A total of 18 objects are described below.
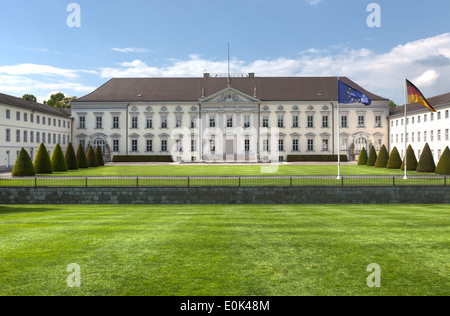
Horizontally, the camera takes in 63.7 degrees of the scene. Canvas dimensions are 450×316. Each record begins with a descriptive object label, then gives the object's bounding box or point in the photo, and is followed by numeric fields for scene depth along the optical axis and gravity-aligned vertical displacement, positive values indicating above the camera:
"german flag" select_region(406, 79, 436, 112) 29.64 +5.14
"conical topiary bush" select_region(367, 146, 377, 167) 49.10 +0.00
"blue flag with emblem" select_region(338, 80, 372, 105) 29.62 +5.17
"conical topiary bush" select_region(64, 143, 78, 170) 42.59 +0.14
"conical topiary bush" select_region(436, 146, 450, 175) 33.88 -0.62
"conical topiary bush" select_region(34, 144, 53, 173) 37.03 -0.16
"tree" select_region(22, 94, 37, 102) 92.06 +16.53
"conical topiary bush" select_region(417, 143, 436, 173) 38.03 -0.46
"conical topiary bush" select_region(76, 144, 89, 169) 45.22 +0.14
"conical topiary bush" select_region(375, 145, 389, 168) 45.78 -0.01
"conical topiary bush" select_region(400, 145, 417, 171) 40.31 -0.36
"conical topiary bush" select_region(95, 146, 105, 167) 51.56 +0.43
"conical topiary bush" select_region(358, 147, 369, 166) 52.69 +0.01
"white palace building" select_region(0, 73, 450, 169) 66.00 +6.46
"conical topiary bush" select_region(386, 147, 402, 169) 43.23 -0.26
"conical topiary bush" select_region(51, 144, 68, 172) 39.94 -0.08
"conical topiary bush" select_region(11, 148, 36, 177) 32.56 -0.59
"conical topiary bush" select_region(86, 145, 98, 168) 48.50 +0.27
